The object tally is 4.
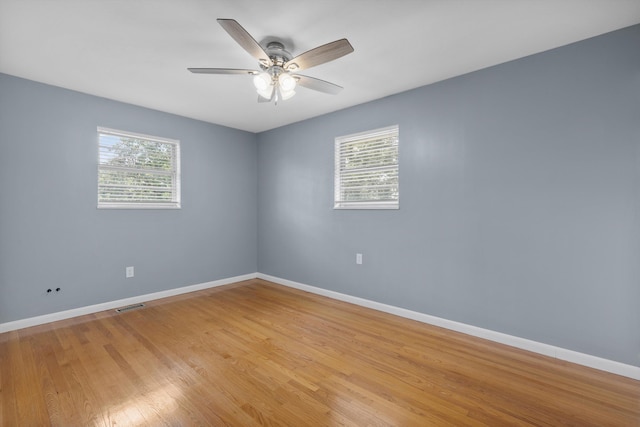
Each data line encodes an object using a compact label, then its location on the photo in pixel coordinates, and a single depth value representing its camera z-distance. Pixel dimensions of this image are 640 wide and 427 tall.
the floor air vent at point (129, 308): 3.42
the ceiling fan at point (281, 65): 1.86
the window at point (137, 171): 3.49
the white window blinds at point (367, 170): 3.43
